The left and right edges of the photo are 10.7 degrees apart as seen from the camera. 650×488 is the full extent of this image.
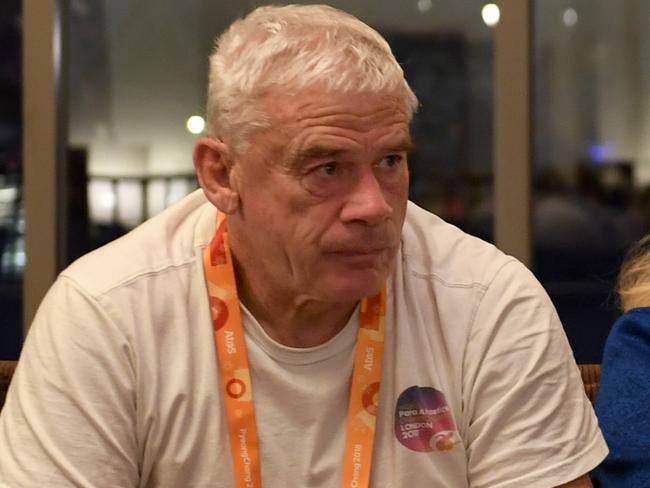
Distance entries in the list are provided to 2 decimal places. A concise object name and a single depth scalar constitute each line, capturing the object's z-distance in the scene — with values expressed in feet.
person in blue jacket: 9.53
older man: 9.37
